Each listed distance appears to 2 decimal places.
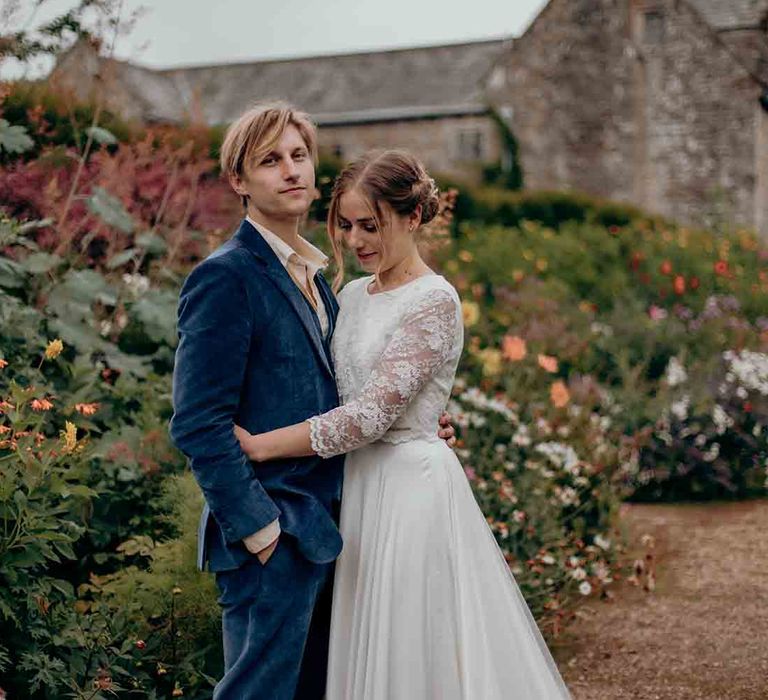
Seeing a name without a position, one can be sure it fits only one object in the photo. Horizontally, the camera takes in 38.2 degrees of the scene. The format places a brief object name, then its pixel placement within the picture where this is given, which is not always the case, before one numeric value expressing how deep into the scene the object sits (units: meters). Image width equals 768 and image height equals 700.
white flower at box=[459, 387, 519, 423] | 5.33
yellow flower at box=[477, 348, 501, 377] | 5.75
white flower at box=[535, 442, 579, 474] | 5.14
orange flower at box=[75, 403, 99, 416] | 3.24
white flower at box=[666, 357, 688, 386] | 7.14
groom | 2.46
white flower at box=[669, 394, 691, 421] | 6.81
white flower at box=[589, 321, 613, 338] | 7.99
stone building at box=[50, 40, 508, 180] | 26.62
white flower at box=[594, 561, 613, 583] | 4.65
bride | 2.63
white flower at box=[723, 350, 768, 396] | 6.94
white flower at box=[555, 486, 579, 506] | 5.00
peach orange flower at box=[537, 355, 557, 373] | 5.39
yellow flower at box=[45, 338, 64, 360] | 3.25
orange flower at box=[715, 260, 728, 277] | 9.17
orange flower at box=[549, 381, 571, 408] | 5.39
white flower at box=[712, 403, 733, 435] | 6.74
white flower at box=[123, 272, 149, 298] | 5.21
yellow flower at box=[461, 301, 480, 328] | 5.74
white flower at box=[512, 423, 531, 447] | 5.14
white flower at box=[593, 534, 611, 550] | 4.88
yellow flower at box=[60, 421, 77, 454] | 2.91
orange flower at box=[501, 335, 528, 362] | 5.56
